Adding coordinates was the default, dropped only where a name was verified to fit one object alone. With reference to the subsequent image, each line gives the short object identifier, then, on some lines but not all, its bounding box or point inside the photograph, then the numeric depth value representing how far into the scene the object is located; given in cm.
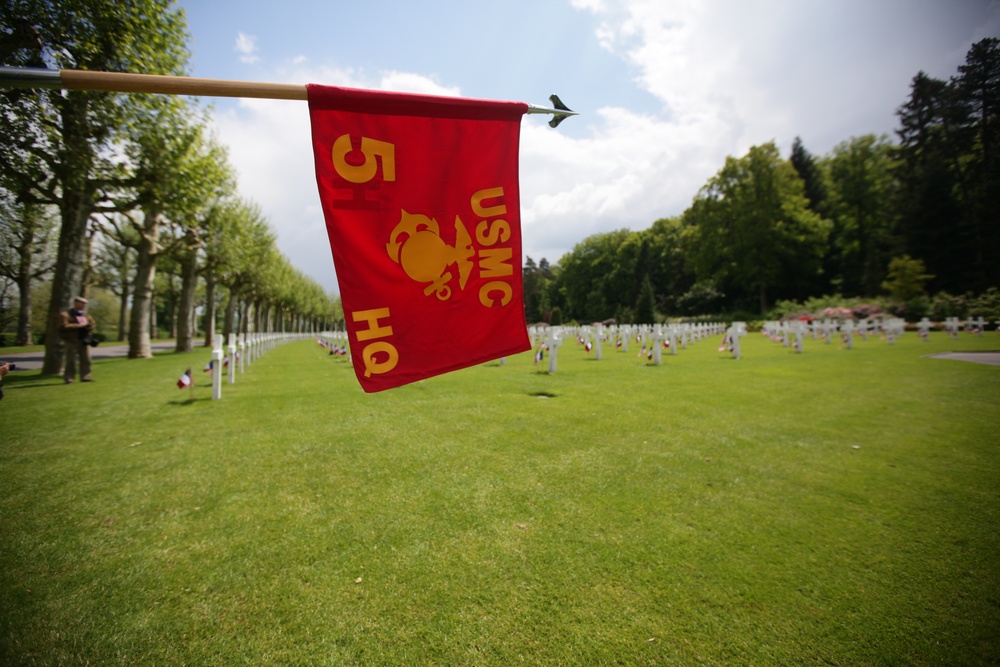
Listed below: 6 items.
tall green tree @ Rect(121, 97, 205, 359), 1316
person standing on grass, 1103
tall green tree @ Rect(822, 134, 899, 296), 4666
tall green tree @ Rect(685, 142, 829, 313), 4821
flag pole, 188
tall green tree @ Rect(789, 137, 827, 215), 5947
